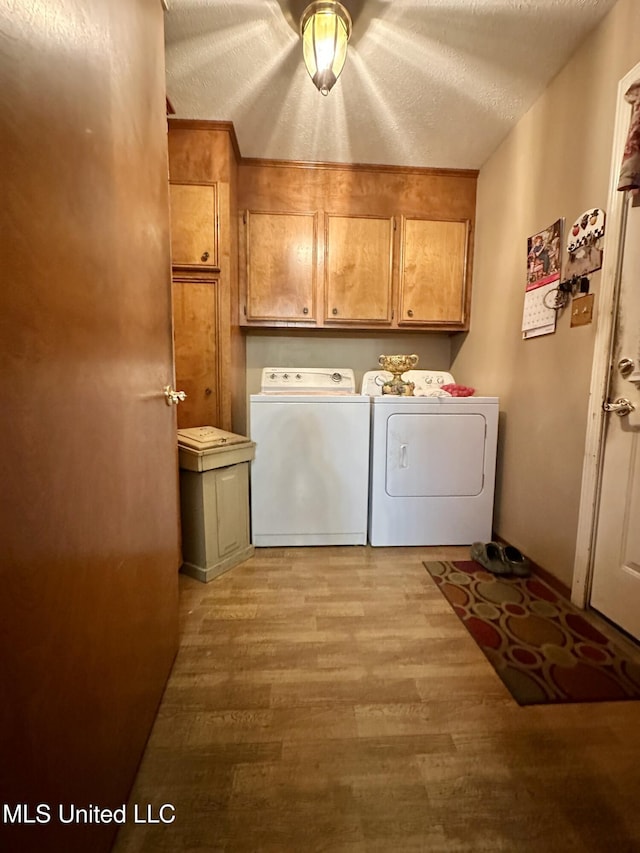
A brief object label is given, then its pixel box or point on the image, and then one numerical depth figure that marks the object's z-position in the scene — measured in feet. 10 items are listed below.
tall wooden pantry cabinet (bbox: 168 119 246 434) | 6.68
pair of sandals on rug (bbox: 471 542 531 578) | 5.88
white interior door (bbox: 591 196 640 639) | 4.29
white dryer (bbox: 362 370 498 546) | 6.63
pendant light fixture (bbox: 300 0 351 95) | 4.33
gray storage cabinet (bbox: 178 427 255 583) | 5.55
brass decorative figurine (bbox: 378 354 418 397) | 7.12
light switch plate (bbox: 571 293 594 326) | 4.85
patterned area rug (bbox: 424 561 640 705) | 3.69
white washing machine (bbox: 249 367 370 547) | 6.56
